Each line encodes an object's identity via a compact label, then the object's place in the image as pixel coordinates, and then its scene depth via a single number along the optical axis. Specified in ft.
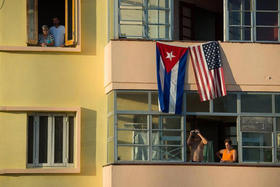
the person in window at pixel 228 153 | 94.68
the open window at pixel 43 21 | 97.40
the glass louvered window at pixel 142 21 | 94.63
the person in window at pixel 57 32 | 98.43
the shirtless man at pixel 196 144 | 94.63
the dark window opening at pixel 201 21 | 106.83
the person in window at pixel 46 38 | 97.91
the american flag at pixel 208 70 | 93.56
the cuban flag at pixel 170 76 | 92.84
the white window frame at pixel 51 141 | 96.32
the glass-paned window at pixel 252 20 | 95.61
